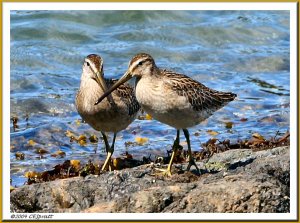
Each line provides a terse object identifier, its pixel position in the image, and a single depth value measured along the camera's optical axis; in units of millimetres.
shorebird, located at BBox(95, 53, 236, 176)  16016
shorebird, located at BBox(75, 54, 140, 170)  17781
